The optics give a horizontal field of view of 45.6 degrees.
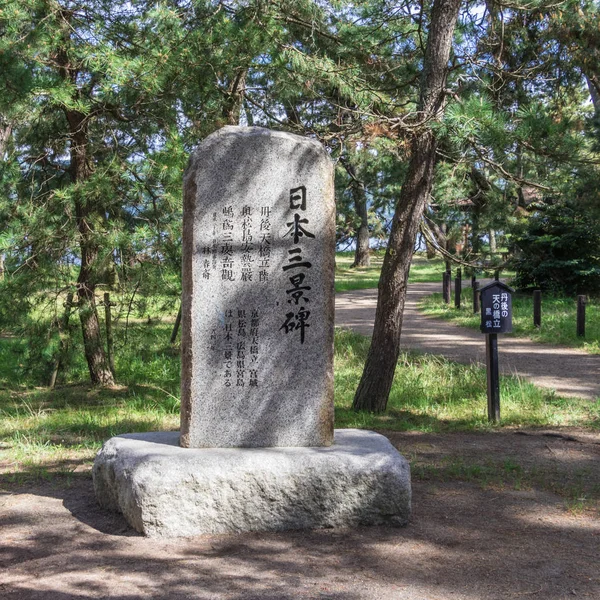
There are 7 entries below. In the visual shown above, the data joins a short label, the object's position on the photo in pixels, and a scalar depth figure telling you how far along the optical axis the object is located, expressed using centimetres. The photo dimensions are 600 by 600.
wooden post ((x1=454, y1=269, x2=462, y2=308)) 1795
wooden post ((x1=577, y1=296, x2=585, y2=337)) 1279
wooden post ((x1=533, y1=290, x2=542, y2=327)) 1409
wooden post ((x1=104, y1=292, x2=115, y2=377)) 964
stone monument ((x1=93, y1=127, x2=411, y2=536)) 495
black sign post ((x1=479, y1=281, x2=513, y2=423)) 748
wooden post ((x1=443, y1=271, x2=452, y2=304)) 1899
